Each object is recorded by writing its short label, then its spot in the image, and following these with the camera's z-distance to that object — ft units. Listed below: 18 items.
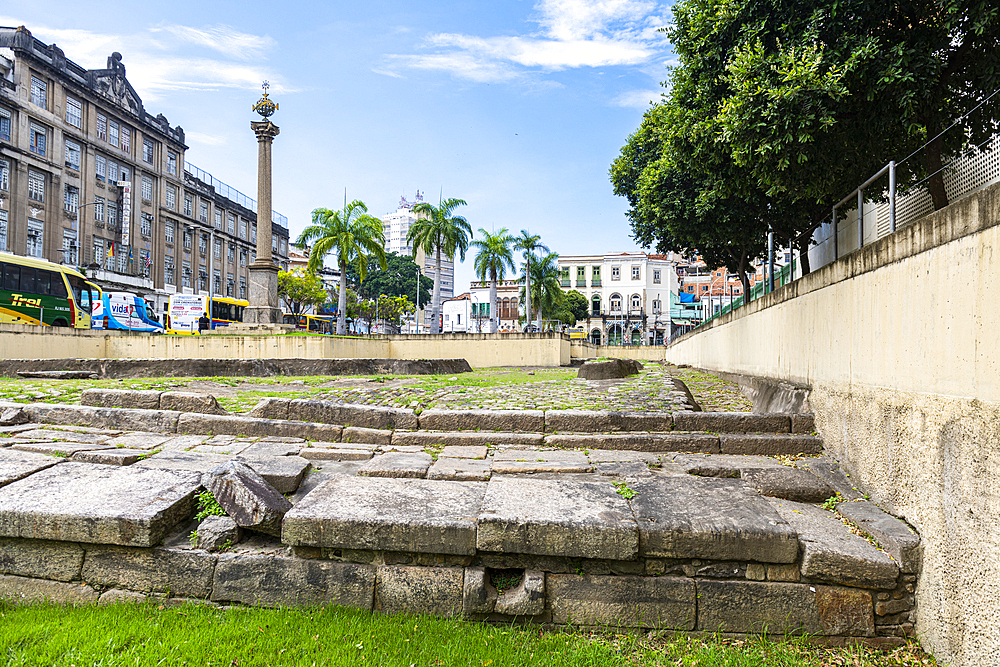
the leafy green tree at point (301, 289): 175.01
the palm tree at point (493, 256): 125.70
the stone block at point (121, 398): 22.08
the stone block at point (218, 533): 10.75
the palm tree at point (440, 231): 112.78
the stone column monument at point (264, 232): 83.61
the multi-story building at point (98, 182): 111.65
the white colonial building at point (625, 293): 210.57
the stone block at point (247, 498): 10.77
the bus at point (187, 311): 121.39
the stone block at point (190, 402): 21.99
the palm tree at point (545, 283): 145.07
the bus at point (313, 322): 147.99
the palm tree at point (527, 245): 135.44
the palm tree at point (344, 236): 102.22
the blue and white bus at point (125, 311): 107.00
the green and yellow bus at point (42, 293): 70.28
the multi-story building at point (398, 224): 466.70
